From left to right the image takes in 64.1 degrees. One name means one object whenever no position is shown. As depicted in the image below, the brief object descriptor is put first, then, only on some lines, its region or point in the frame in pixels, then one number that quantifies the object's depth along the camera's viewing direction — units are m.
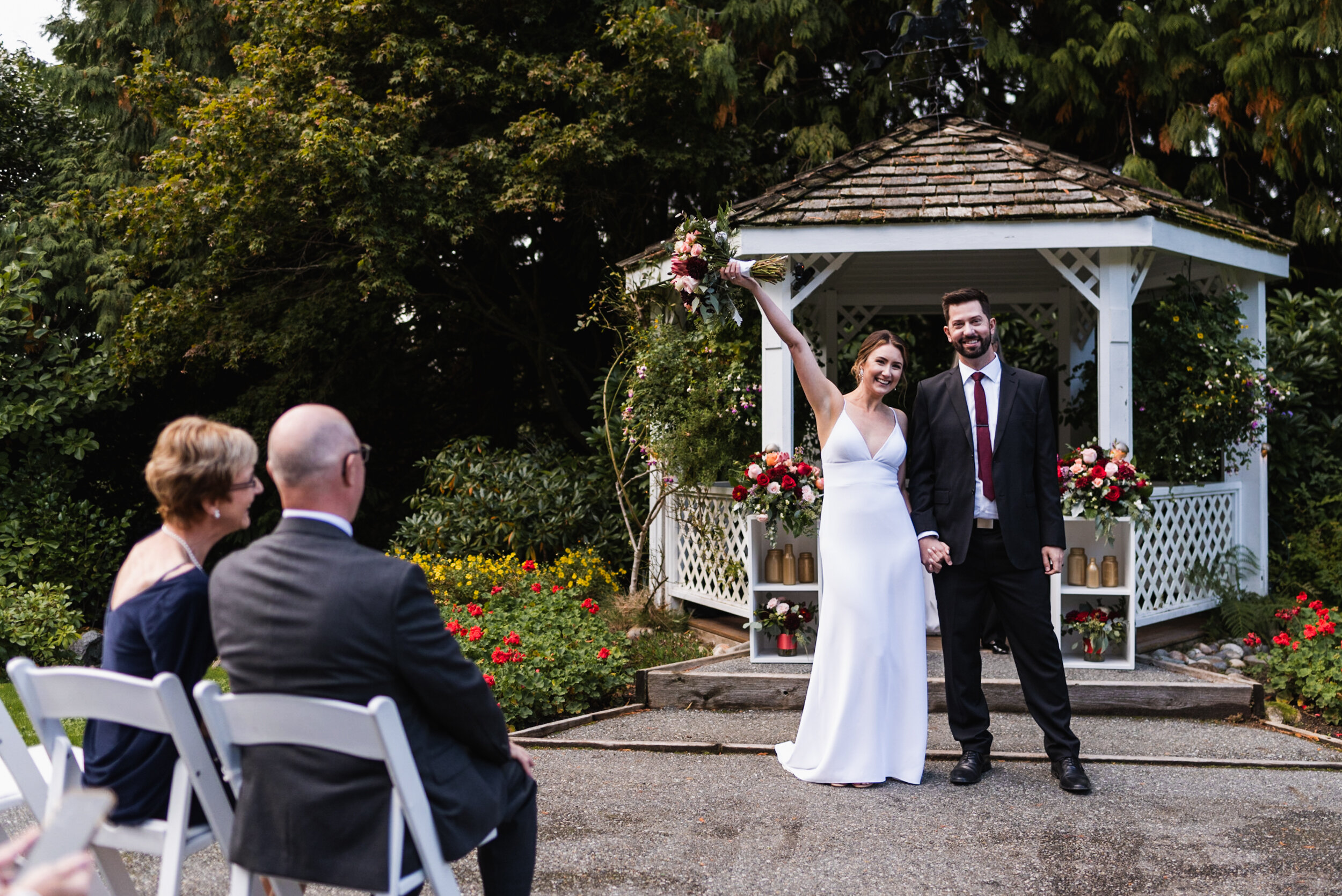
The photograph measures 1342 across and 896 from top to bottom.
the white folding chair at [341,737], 2.11
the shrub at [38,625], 7.84
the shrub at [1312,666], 5.72
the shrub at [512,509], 9.57
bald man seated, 2.25
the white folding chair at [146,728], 2.31
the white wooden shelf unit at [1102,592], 6.54
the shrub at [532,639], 5.84
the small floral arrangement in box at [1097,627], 6.54
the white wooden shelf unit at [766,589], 6.73
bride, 4.66
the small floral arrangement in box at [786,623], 6.68
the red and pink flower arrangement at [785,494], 6.53
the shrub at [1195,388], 7.34
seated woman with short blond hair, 2.57
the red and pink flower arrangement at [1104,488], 6.40
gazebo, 6.64
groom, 4.59
